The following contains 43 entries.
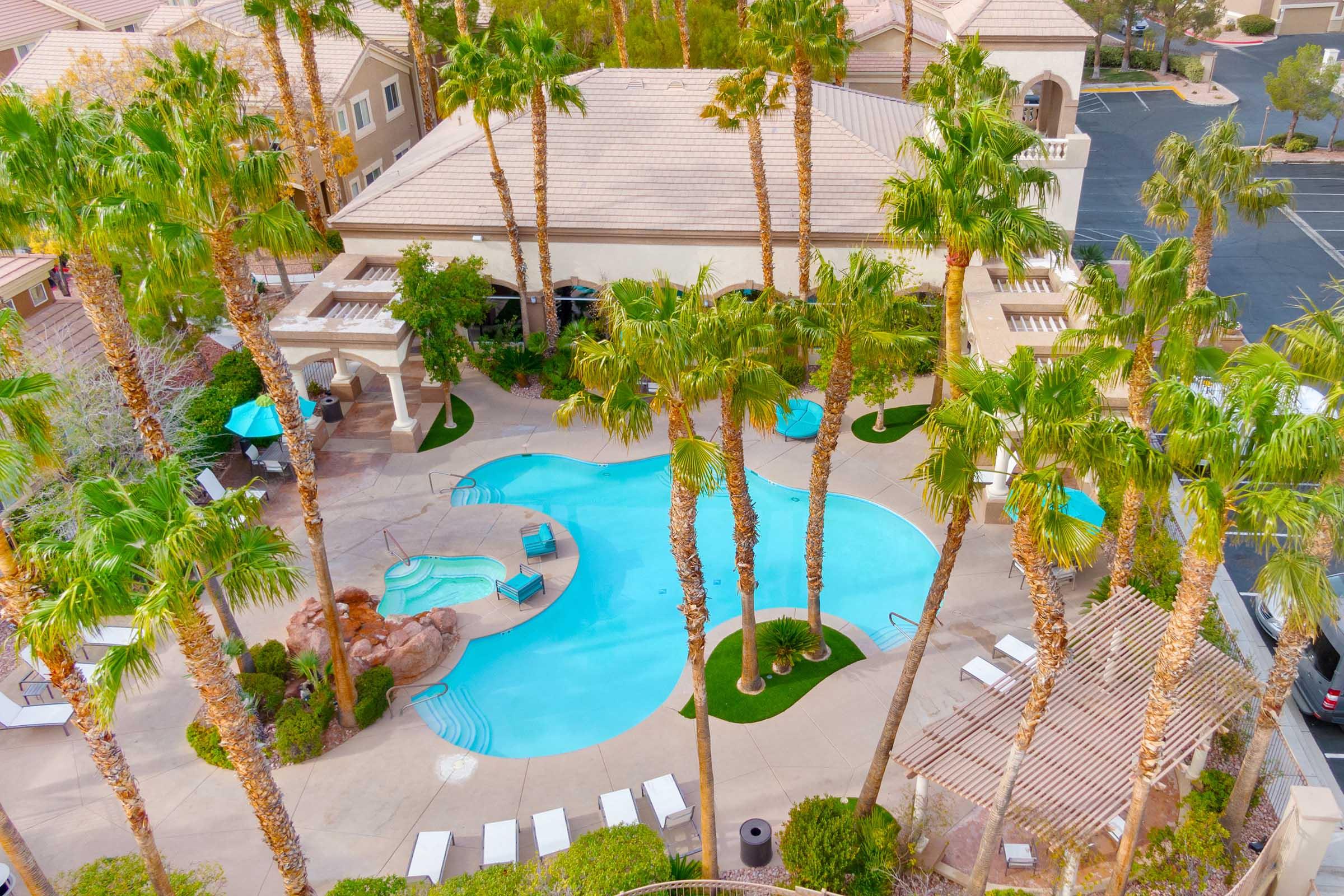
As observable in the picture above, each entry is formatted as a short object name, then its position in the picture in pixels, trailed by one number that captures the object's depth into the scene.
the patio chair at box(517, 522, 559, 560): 24.47
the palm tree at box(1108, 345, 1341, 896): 11.59
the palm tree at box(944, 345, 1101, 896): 12.22
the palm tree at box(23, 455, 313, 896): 11.59
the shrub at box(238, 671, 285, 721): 20.25
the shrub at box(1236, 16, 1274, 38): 71.12
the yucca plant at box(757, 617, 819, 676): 20.91
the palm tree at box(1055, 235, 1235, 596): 17.00
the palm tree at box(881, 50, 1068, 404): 17.27
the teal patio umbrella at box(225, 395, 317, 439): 26.39
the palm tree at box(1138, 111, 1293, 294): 20.92
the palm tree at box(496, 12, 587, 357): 27.48
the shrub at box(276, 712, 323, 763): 19.28
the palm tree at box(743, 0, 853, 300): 24.36
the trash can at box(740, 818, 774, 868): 16.67
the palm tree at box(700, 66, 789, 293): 26.00
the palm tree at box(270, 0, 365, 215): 33.19
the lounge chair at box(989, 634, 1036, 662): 20.75
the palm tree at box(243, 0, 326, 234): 32.38
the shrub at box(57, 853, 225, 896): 15.55
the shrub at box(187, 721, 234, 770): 19.20
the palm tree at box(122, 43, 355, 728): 14.37
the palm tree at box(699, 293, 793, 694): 14.57
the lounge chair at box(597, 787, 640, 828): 17.61
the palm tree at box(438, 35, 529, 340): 27.44
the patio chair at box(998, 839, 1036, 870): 16.53
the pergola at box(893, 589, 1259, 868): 15.28
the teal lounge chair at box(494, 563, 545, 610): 23.08
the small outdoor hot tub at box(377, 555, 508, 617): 23.86
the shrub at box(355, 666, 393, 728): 20.03
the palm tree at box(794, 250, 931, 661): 16.17
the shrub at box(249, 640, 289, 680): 20.81
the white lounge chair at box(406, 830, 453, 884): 16.70
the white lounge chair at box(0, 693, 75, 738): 19.78
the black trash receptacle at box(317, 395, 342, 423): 30.28
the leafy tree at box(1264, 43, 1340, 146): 47.59
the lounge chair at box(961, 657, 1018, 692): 20.17
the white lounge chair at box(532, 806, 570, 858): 17.14
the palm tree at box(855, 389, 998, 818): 12.58
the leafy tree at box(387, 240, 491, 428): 27.66
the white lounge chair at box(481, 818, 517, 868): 16.94
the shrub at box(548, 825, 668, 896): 15.58
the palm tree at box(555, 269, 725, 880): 13.91
